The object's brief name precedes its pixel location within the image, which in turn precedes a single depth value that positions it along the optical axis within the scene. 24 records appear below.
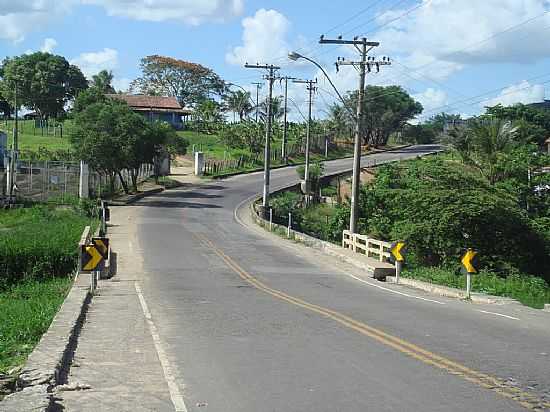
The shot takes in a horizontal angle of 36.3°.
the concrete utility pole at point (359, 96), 37.00
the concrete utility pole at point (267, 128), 54.56
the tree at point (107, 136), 57.19
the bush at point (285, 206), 61.09
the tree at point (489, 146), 46.06
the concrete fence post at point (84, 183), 59.56
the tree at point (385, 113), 117.81
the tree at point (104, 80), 134.34
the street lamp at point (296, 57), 36.87
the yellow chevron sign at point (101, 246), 20.20
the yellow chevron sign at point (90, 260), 19.73
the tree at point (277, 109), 116.46
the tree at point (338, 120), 113.69
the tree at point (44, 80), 117.94
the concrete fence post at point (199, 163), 86.19
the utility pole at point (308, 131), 67.56
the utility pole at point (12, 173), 52.38
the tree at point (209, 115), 118.81
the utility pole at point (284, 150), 91.81
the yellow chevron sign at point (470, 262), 22.92
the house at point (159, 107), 111.81
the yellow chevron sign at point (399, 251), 27.58
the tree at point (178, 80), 142.88
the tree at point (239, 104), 131.50
